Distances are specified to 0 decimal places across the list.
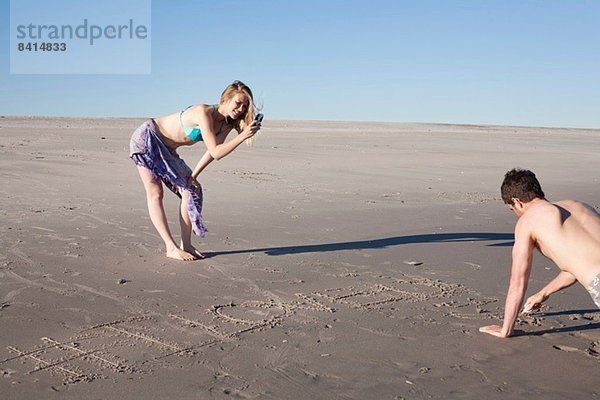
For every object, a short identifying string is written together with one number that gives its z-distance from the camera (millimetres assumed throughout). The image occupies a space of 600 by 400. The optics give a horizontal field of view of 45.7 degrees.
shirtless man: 3705
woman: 5969
